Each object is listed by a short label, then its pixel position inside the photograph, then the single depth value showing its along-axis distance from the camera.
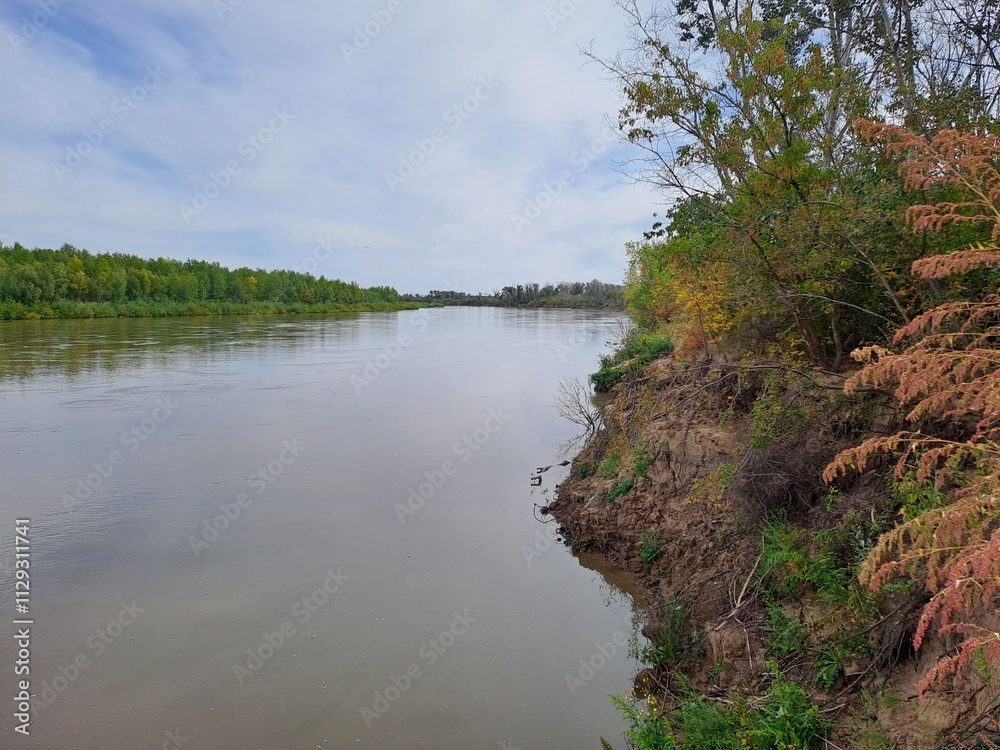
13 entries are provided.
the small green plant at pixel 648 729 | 4.18
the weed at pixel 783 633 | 4.48
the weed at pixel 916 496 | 3.90
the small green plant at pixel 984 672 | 3.03
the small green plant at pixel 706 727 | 3.89
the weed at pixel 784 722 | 3.67
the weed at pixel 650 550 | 7.46
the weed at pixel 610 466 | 9.45
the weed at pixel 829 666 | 4.00
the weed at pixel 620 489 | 8.74
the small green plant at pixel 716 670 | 4.87
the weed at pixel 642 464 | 8.60
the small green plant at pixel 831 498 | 5.20
